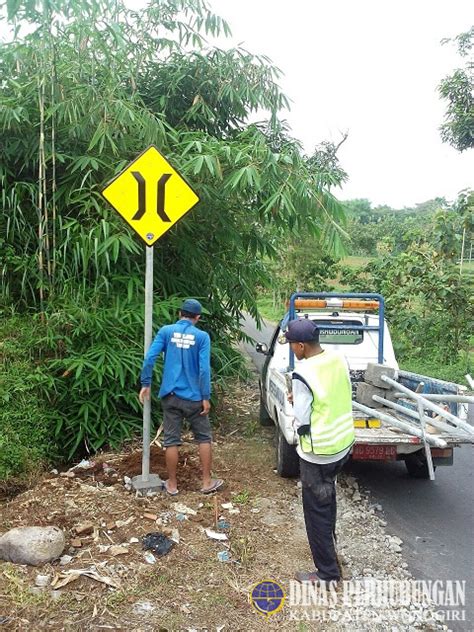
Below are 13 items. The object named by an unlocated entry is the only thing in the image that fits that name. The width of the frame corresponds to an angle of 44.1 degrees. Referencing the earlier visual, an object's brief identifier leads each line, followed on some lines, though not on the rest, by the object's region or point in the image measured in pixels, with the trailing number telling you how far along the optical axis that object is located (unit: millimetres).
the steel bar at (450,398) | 4834
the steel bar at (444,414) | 4680
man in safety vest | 3625
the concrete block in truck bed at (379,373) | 5914
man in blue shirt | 4836
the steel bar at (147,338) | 4699
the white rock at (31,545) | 3684
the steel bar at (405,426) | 4651
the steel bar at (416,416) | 4938
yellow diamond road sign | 4598
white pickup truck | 5035
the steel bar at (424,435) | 4546
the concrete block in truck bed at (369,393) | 5980
